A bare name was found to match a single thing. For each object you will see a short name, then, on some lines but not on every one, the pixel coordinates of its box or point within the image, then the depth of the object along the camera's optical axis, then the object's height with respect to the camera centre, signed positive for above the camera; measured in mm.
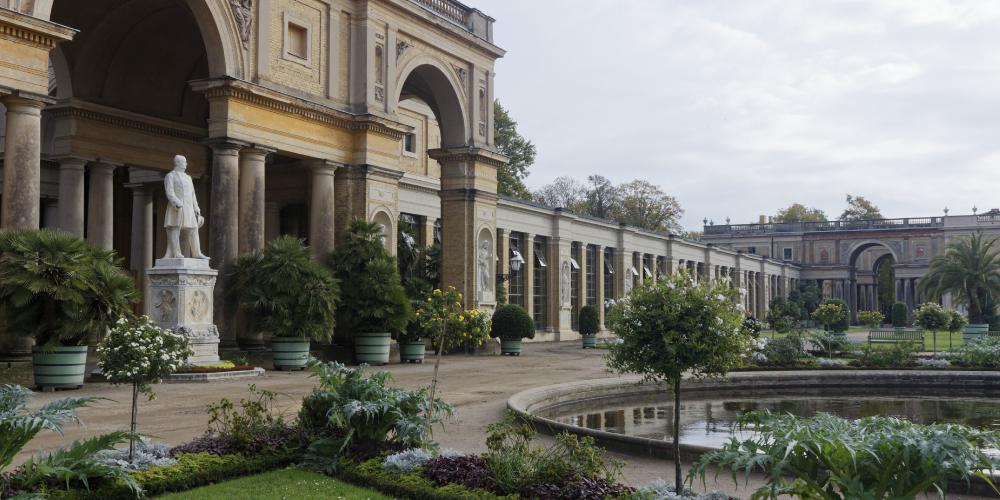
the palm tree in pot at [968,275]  42094 +1152
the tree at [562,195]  70188 +8266
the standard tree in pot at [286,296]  19266 +71
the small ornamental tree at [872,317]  44484 -912
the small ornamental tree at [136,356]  7773 -498
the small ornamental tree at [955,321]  33906 -854
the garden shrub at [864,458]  5074 -929
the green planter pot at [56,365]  14375 -1064
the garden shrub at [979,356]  21750 -1427
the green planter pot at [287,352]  19719 -1165
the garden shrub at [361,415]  8562 -1146
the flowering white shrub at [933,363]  21722 -1573
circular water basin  12594 -1884
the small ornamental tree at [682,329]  8180 -278
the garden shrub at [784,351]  22234 -1308
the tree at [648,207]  72312 +7500
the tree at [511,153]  52875 +8813
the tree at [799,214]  106062 +10130
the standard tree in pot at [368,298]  21703 +29
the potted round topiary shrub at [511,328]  27844 -901
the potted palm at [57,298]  13961 +24
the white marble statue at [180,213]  17234 +1695
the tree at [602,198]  71812 +8194
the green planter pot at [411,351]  23344 -1362
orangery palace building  19656 +4506
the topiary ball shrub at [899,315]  64625 -1184
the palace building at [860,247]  89312 +5412
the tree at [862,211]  102812 +10255
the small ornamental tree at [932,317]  32531 -688
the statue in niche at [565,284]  41831 +702
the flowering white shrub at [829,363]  21656 -1564
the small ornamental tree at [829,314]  36281 -626
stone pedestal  17172 -2
